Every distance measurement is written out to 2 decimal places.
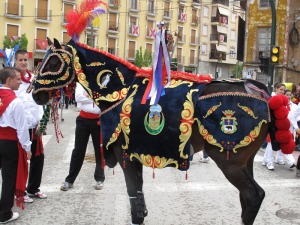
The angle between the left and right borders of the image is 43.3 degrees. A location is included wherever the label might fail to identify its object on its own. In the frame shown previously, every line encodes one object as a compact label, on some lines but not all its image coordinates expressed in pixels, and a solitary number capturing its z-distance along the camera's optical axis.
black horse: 3.69
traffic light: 11.87
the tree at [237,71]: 49.16
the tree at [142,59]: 41.78
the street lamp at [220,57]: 49.34
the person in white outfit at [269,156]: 7.64
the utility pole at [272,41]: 11.52
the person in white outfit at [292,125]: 7.40
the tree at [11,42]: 32.25
